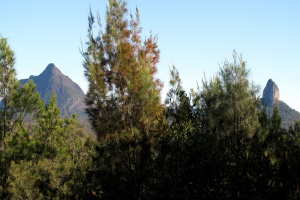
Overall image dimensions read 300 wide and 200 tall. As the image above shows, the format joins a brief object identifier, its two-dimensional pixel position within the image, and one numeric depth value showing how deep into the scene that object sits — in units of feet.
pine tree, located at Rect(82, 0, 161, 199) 38.65
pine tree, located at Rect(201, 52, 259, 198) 29.76
